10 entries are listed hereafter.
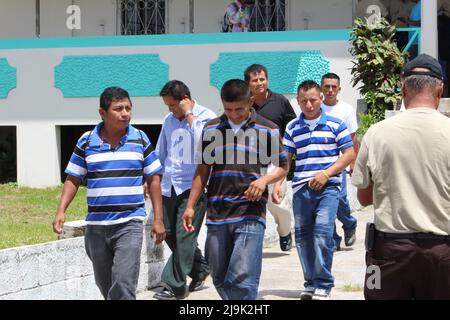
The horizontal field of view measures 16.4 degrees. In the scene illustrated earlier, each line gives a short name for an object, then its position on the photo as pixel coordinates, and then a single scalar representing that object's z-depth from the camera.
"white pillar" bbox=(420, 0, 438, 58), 25.07
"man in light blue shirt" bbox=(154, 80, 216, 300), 13.14
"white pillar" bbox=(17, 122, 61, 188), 28.20
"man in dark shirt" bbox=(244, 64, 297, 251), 14.07
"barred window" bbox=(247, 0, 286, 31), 28.82
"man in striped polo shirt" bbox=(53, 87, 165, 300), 10.33
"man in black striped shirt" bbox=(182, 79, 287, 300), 10.21
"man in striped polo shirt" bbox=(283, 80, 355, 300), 12.42
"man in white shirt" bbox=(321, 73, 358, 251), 16.00
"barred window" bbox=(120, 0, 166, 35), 29.81
